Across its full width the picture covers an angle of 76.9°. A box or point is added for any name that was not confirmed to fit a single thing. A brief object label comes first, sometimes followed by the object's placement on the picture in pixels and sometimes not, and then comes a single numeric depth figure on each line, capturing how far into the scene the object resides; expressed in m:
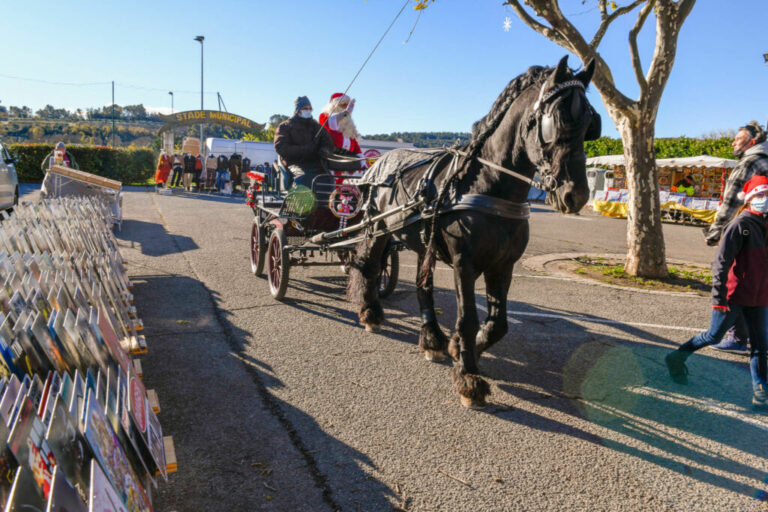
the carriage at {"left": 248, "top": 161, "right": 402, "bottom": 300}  5.75
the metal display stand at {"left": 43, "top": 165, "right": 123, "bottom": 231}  10.53
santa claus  6.82
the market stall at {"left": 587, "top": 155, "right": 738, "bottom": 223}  20.36
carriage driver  6.30
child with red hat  3.72
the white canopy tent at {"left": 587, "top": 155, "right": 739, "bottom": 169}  21.20
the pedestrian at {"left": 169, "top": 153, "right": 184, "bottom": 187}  24.33
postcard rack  1.39
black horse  3.00
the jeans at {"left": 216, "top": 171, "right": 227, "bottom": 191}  26.27
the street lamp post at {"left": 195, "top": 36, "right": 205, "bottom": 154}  39.96
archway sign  34.41
